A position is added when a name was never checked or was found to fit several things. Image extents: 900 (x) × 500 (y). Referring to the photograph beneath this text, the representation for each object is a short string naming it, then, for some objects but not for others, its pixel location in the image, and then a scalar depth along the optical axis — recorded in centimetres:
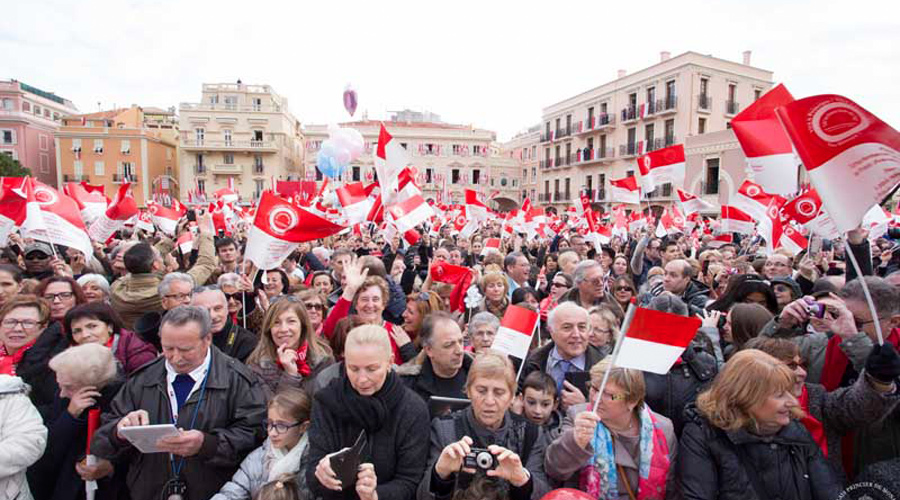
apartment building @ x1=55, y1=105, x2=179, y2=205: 4784
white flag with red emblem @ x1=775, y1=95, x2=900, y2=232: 262
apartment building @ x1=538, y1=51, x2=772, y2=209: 3338
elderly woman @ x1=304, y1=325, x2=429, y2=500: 244
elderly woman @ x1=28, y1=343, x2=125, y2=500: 289
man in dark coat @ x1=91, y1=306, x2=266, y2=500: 279
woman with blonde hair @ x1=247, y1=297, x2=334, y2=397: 339
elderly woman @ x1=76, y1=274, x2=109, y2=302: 469
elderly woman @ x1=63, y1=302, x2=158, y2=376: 342
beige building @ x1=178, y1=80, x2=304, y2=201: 4969
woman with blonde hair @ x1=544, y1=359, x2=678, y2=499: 247
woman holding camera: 225
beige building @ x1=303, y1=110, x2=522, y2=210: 5403
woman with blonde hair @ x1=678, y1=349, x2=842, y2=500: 233
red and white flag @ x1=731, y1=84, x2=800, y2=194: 525
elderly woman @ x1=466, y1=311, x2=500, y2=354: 406
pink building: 4669
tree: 3594
